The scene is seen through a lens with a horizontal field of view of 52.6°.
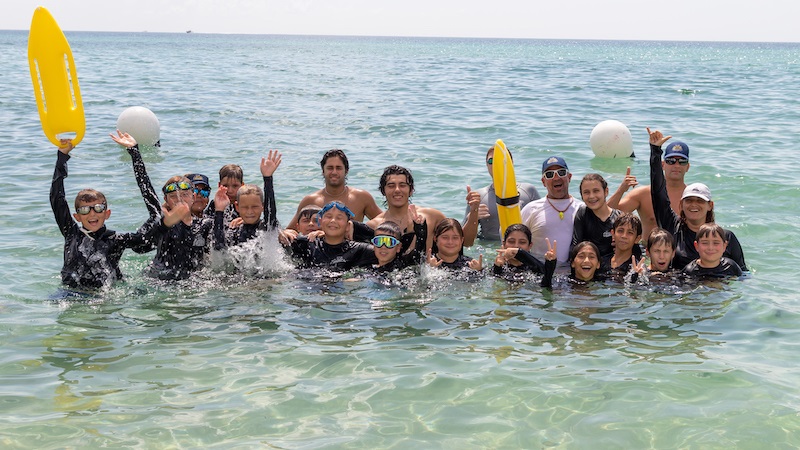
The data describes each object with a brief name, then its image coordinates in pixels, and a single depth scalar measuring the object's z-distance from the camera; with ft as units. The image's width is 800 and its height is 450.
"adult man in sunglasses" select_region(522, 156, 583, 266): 26.07
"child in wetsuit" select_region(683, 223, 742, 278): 23.63
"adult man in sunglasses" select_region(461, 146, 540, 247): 29.60
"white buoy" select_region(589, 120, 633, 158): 47.50
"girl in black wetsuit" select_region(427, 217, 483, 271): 24.50
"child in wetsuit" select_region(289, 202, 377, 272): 25.22
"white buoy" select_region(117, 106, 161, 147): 53.01
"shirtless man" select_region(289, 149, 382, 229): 28.17
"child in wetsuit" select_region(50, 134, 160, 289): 22.95
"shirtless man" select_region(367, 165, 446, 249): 26.35
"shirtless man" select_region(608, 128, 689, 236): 27.02
